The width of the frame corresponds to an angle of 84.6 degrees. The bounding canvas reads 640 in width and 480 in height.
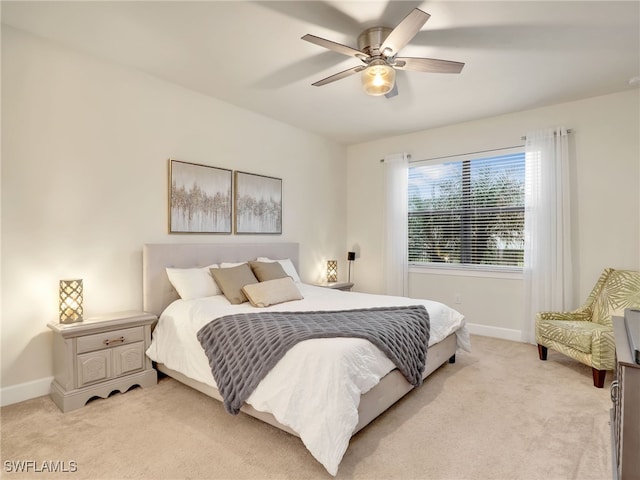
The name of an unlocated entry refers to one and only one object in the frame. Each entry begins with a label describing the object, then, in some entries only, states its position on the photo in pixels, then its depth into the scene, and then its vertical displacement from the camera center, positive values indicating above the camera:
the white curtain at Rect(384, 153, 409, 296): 4.99 +0.23
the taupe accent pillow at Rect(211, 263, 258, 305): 3.14 -0.35
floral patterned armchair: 2.84 -0.77
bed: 1.82 -0.73
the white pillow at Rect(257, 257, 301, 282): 4.09 -0.30
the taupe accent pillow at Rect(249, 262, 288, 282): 3.53 -0.29
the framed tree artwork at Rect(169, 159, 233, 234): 3.42 +0.45
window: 4.29 +0.42
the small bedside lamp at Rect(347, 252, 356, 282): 5.30 -0.21
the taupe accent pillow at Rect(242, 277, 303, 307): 3.05 -0.45
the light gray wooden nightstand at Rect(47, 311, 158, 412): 2.47 -0.86
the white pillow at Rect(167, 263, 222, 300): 3.14 -0.37
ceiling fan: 2.41 +1.28
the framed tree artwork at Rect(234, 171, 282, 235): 4.01 +0.46
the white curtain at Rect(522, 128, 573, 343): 3.80 +0.17
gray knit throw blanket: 2.09 -0.62
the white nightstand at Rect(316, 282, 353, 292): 4.60 -0.58
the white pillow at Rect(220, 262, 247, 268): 3.53 -0.23
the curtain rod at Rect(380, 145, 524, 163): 4.28 +1.14
